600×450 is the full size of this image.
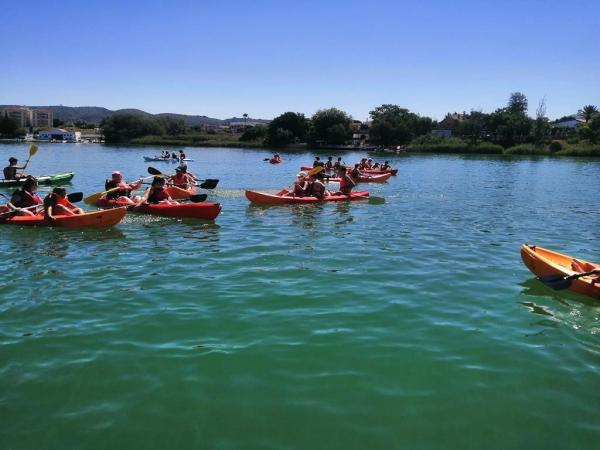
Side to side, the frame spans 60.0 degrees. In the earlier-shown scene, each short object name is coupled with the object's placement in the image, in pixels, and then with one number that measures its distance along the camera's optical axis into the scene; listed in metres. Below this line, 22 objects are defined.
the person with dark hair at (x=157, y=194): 15.20
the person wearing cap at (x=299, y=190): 18.55
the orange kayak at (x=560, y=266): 8.16
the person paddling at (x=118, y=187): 16.34
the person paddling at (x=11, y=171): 20.69
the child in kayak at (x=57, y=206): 12.84
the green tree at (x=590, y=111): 113.38
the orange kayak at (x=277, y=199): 17.91
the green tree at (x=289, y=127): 108.00
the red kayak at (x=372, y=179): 28.77
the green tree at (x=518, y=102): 124.71
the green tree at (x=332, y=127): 104.94
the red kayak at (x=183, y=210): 14.46
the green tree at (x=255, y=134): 114.94
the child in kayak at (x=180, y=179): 19.94
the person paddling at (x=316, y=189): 18.53
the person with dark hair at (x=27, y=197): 13.80
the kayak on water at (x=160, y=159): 45.38
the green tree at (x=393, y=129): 102.50
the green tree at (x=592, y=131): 84.12
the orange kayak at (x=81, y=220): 12.80
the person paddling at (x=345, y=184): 19.73
